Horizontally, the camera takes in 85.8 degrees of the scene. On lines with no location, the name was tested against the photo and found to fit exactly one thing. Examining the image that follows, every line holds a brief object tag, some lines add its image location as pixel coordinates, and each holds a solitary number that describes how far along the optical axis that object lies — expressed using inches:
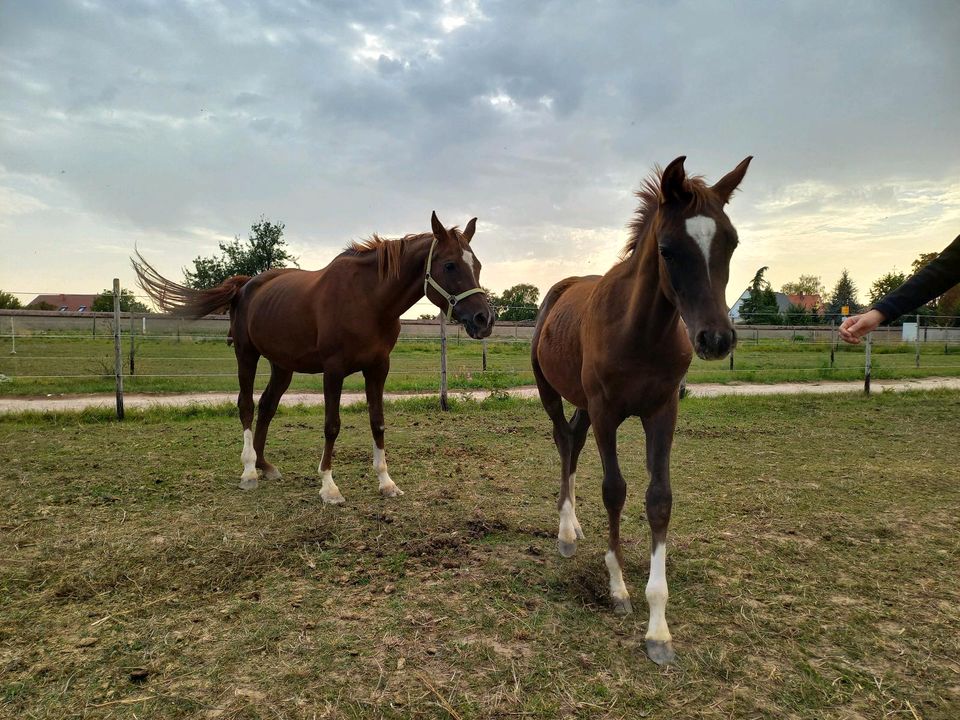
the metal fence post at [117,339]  315.6
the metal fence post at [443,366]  370.6
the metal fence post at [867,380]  439.9
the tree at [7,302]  1431.5
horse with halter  168.7
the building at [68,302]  2635.3
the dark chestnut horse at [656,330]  86.2
